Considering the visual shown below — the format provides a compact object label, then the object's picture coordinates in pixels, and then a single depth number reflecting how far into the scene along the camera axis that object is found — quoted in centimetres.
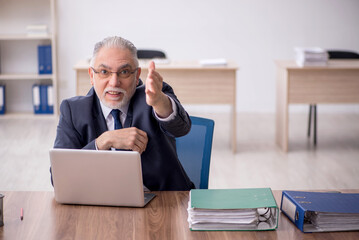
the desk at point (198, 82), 476
